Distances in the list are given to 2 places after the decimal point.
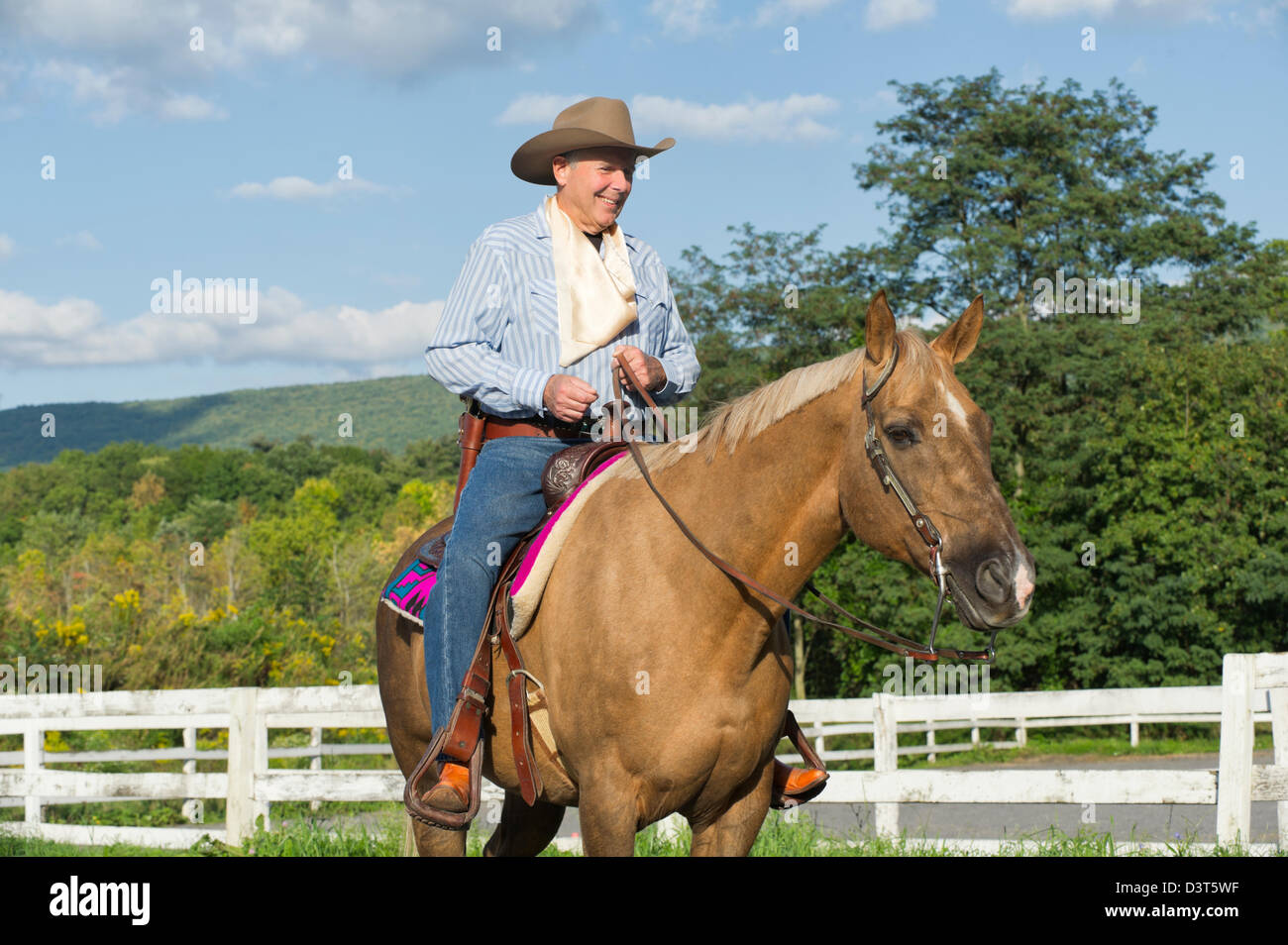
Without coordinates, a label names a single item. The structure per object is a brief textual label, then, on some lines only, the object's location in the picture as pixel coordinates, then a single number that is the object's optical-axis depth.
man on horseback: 4.17
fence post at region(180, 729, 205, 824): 10.55
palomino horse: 3.41
